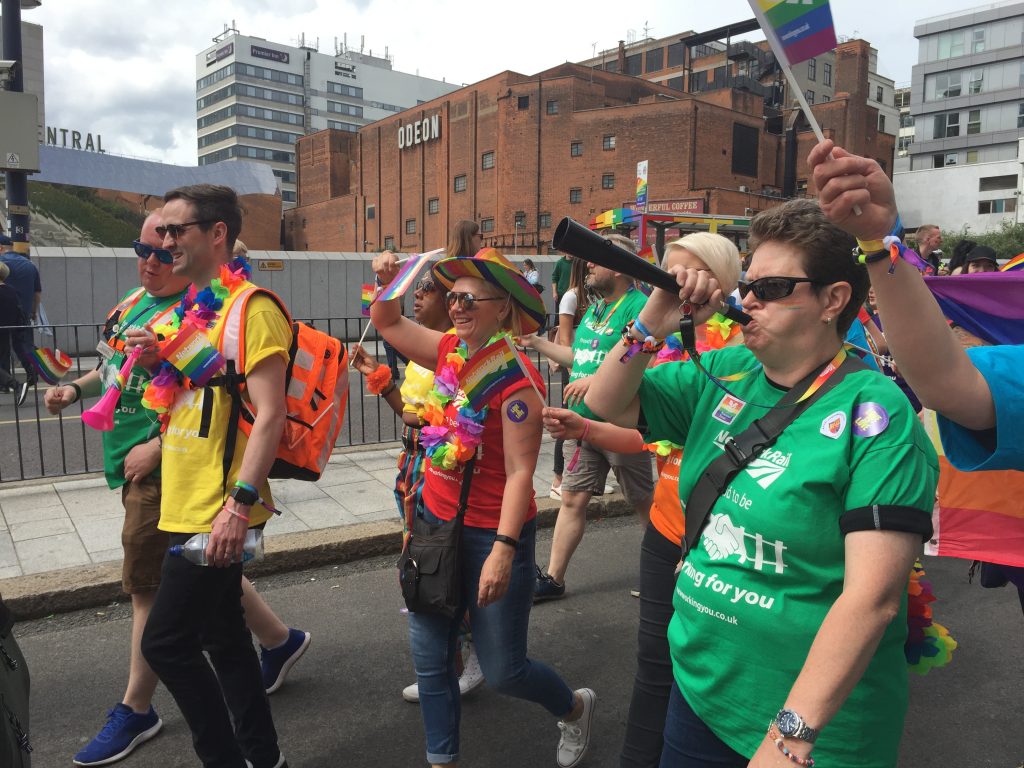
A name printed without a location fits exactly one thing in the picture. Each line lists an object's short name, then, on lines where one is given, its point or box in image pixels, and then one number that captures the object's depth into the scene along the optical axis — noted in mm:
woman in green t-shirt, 1500
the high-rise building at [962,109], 60750
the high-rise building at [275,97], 104688
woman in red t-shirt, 2686
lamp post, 9375
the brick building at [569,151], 45656
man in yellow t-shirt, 2607
